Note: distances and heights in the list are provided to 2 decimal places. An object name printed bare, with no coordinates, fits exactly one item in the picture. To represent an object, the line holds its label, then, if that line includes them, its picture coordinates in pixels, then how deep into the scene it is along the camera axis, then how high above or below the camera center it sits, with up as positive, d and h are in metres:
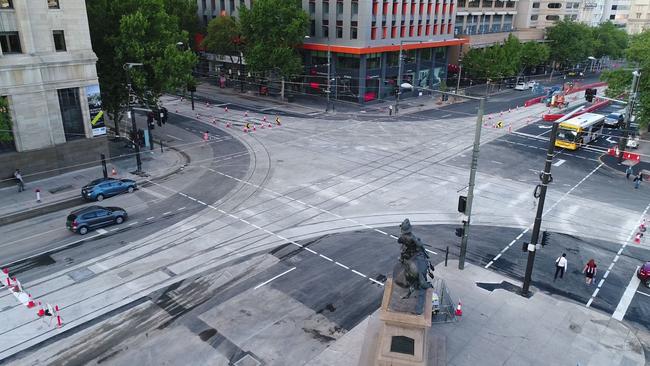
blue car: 33.97 -11.71
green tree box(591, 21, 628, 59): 109.00 -4.66
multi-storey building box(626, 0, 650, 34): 147.12 +1.12
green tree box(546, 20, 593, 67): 100.06 -4.36
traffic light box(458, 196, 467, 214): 24.12 -8.69
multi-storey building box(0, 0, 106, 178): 35.81 -5.27
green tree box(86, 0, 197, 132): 42.78 -3.14
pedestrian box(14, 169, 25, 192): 35.41 -11.62
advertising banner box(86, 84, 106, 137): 40.00 -7.59
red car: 24.66 -12.16
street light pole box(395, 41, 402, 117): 63.64 -11.22
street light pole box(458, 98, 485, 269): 23.32 -8.78
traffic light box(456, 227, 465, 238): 24.62 -10.24
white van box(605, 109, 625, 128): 58.28 -11.40
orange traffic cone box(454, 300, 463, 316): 21.75 -12.36
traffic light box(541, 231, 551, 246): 23.06 -9.84
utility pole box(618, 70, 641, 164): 45.06 -8.06
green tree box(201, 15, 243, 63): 74.00 -2.97
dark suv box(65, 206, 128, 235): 28.78 -11.65
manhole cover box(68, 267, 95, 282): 24.33 -12.47
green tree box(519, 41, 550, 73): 89.88 -6.22
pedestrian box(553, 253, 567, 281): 24.66 -11.74
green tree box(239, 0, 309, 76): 65.06 -2.17
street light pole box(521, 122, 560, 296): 21.14 -8.52
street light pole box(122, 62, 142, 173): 38.59 -9.80
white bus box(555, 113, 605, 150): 48.03 -10.67
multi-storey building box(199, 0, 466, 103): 67.69 -3.56
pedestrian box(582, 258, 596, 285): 24.50 -12.00
